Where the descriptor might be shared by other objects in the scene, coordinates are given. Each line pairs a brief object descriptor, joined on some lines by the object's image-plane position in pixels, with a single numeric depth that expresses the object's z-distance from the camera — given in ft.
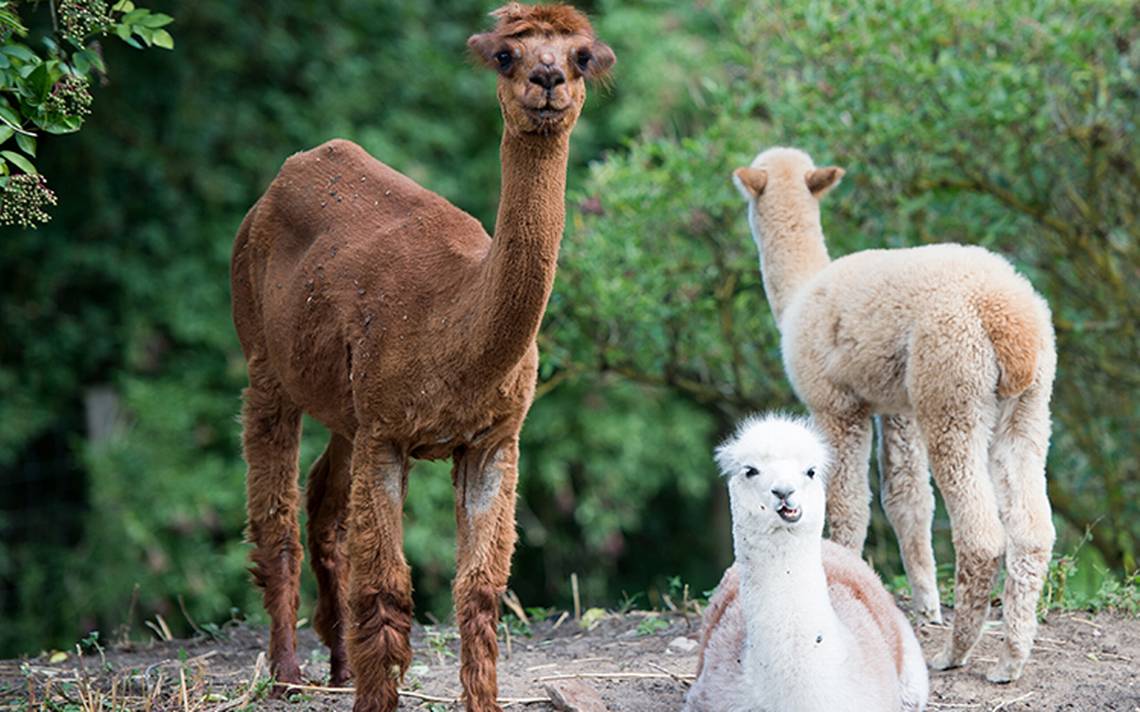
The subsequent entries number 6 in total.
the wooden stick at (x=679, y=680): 37.34
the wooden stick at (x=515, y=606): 47.65
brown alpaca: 29.58
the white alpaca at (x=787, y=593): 28.48
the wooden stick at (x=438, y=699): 35.32
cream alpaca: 35.32
